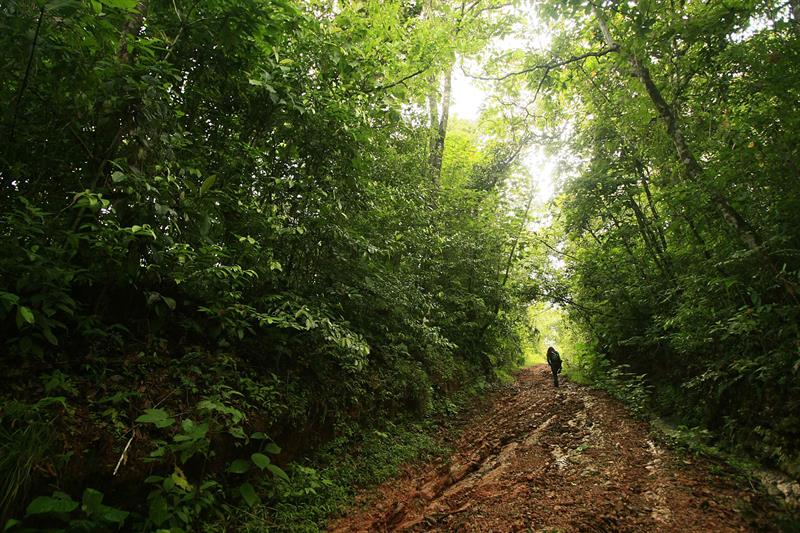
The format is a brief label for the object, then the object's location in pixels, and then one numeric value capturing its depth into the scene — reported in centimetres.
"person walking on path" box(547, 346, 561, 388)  1223
